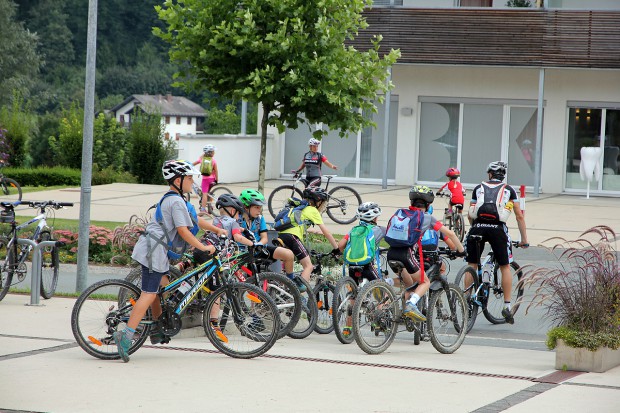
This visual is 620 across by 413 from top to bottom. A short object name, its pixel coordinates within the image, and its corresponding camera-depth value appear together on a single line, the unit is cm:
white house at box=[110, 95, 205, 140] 9638
